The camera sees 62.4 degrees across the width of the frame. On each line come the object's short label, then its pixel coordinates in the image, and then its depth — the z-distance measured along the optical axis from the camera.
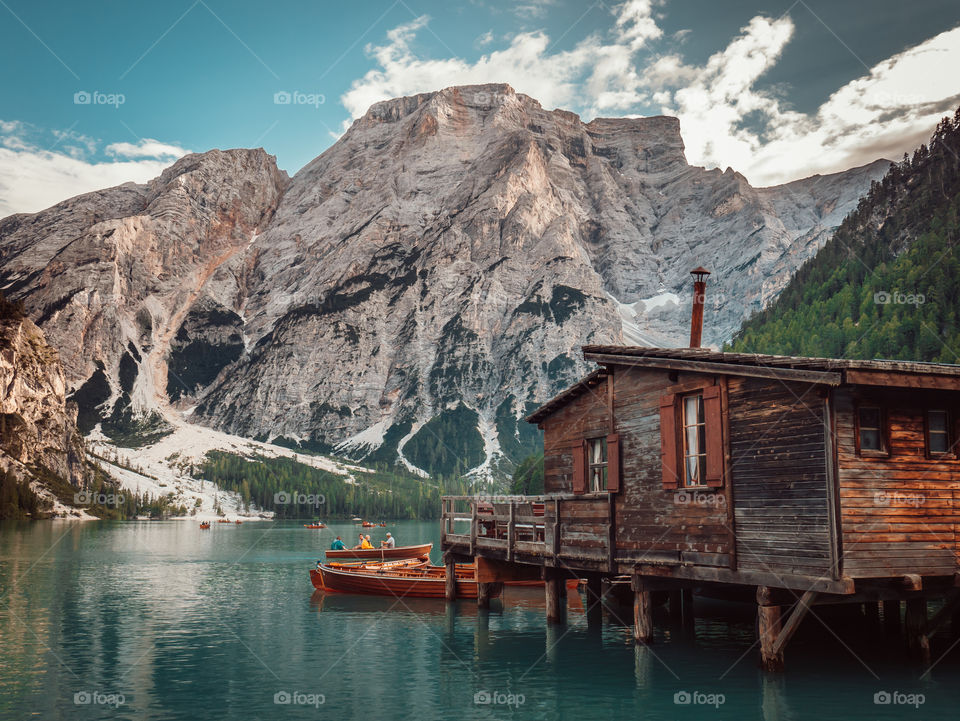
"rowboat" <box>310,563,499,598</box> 43.03
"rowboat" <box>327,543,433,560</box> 58.62
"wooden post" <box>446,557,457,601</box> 42.22
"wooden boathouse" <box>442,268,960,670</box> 20.98
